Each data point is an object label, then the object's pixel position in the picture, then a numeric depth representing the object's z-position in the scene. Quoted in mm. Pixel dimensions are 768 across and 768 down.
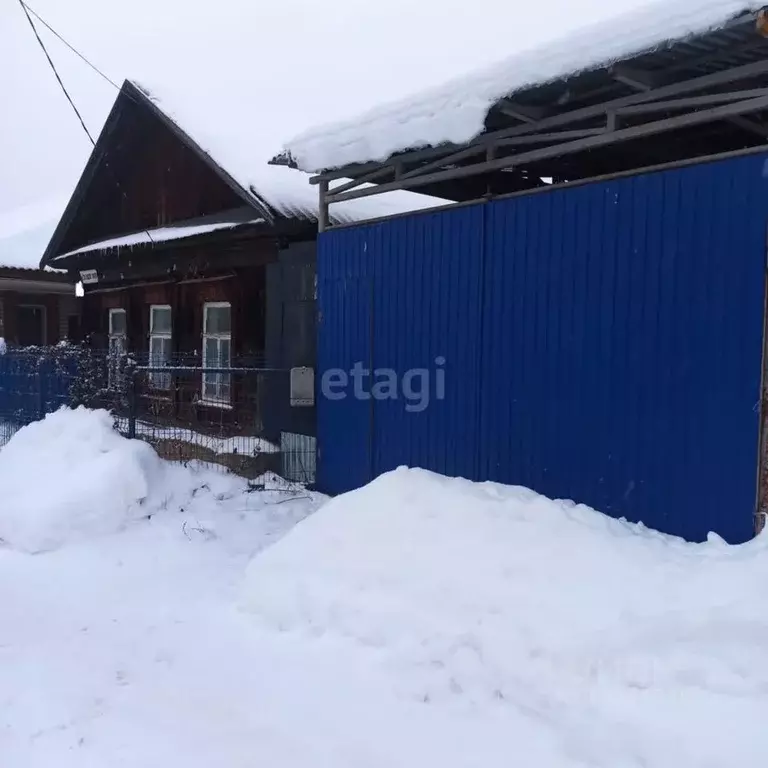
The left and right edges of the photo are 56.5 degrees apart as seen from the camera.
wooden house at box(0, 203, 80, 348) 16594
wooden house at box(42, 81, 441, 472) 9117
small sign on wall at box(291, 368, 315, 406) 8109
